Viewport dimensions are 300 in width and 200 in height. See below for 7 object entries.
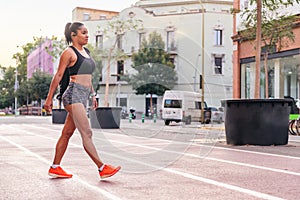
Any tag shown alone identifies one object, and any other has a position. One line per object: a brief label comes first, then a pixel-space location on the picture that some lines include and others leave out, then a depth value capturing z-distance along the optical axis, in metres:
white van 34.20
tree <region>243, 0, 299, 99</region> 14.54
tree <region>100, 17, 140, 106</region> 30.25
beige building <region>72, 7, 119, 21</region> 76.25
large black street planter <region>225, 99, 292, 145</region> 12.73
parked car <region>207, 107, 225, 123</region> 40.62
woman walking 6.63
